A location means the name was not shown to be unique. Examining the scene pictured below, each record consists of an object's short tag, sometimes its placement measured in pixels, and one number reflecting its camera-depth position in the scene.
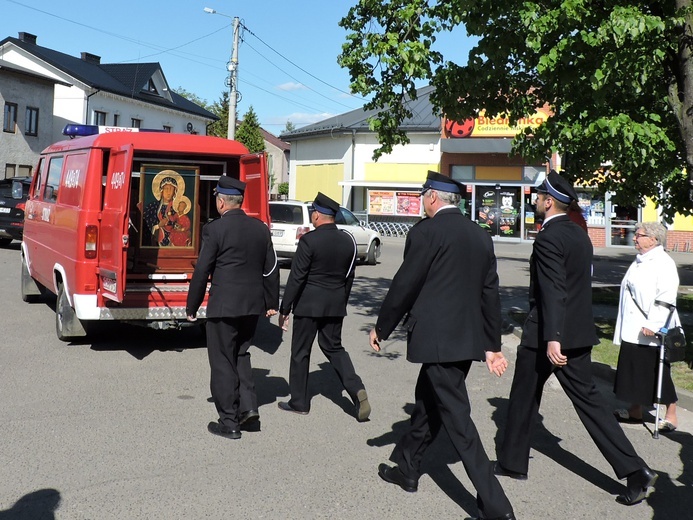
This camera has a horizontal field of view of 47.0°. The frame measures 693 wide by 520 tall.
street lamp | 28.70
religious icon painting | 9.91
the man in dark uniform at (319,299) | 6.49
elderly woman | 6.30
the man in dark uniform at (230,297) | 5.86
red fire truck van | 8.44
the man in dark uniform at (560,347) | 4.80
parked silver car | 18.39
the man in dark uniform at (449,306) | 4.39
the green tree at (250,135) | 63.44
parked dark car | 20.84
